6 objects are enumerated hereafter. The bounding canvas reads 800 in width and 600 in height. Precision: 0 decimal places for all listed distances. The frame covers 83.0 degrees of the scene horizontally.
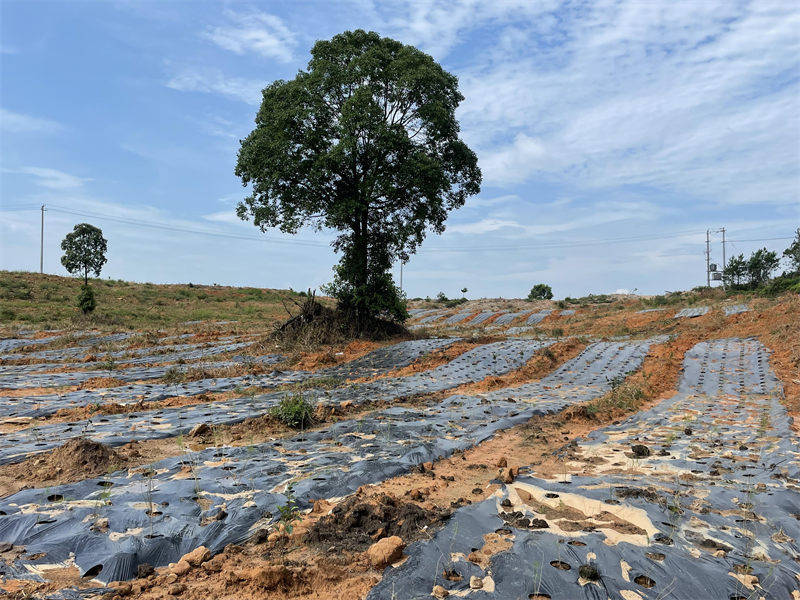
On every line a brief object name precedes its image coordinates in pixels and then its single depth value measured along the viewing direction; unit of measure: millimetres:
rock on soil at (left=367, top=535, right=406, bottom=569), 2545
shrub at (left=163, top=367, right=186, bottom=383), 9148
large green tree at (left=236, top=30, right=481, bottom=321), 12727
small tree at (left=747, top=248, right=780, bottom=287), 32688
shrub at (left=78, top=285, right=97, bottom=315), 21078
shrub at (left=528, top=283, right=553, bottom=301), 41469
